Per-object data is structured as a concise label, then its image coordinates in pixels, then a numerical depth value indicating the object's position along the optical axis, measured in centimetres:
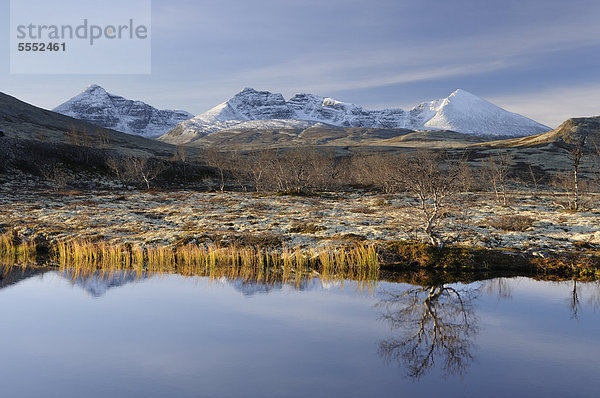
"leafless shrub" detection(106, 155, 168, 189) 8106
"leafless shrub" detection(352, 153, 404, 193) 7109
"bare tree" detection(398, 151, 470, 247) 2328
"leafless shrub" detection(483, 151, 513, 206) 4841
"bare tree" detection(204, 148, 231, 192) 10475
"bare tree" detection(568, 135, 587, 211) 3916
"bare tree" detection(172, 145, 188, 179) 9575
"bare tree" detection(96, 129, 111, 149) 18312
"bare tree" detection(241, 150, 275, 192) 7588
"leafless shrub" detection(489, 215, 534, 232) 3195
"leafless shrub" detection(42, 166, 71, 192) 6419
